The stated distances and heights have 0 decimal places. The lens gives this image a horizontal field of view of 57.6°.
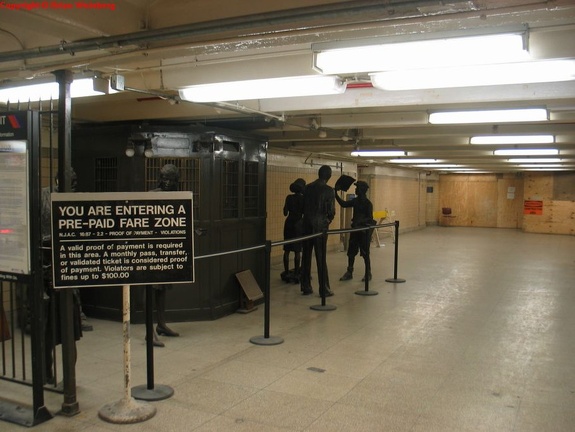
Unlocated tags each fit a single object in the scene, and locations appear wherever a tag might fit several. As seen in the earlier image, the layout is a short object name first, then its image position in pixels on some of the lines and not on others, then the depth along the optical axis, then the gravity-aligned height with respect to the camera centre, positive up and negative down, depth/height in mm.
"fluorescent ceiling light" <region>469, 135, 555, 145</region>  7796 +851
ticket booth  6125 +134
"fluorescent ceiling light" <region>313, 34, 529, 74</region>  2891 +824
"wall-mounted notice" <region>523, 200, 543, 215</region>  19219 -481
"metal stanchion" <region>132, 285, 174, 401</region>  3912 -1472
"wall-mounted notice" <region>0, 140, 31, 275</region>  3475 -113
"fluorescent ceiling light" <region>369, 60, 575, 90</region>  3467 +823
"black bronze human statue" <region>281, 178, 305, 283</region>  8828 -507
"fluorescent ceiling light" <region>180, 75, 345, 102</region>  4039 +865
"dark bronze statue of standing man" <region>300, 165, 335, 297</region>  7879 -317
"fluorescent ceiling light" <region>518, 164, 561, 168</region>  15762 +846
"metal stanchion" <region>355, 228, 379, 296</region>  7942 -1472
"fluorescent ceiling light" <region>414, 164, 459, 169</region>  15625 +859
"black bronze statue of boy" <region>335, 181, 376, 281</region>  9031 -471
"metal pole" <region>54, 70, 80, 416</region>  3578 +11
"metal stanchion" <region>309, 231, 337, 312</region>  6961 -1230
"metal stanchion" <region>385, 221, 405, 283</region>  8906 -1453
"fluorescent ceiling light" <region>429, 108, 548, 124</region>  5502 +858
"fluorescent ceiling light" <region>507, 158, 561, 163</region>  12141 +817
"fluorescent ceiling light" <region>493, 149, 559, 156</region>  9953 +833
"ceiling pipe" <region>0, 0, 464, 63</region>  2486 +894
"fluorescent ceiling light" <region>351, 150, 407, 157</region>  10492 +832
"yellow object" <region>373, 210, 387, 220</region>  14105 -580
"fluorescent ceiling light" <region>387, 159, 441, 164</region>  13273 +849
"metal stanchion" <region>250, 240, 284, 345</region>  5344 -1378
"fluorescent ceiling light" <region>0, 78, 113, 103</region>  4203 +864
